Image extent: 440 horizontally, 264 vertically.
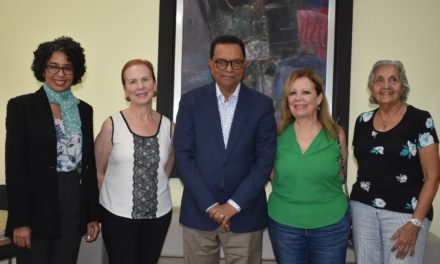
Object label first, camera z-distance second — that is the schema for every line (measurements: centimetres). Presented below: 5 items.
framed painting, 315
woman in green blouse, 198
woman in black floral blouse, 193
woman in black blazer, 176
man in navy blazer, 199
